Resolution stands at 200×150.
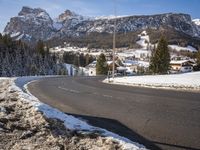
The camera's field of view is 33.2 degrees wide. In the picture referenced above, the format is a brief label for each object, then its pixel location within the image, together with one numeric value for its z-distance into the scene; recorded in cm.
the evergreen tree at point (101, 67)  10098
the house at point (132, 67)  16899
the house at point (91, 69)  14450
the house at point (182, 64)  14530
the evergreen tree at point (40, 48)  11925
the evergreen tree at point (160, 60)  7569
